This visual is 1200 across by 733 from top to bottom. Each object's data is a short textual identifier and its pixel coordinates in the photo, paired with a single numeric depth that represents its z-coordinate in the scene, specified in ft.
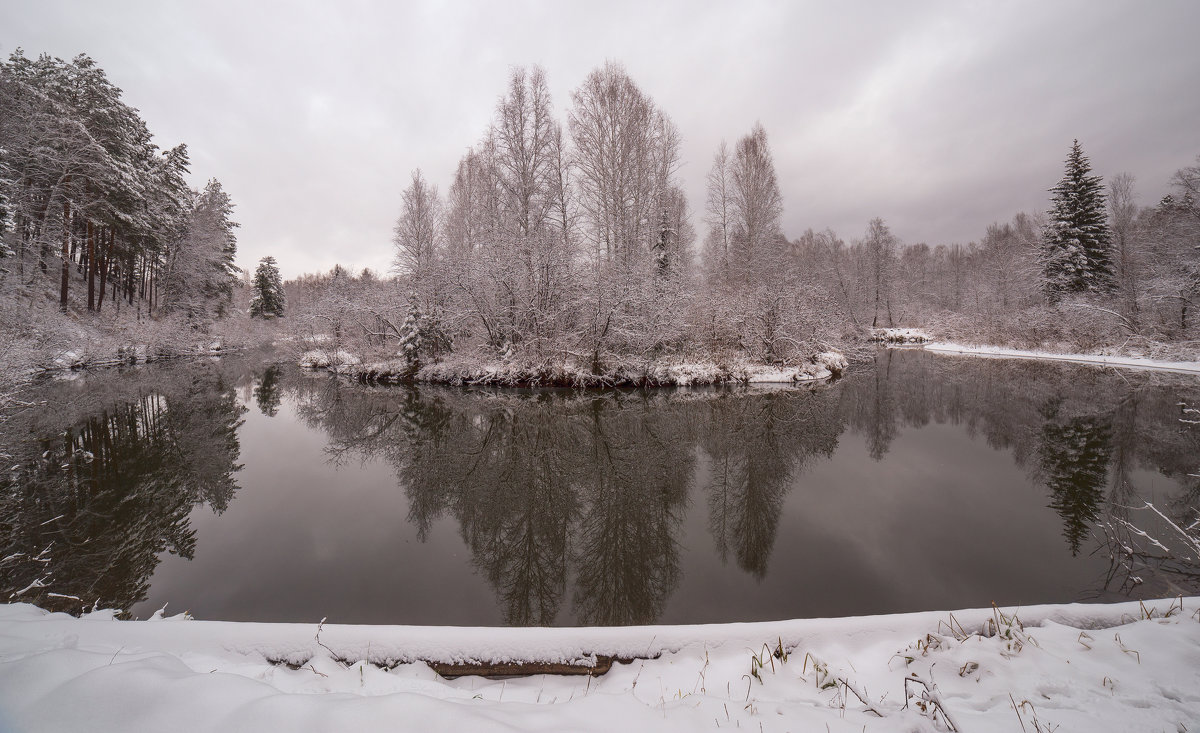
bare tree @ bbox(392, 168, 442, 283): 78.12
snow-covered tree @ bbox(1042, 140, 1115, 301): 81.92
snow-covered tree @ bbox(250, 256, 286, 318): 156.25
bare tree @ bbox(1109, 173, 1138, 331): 76.74
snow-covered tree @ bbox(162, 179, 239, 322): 94.79
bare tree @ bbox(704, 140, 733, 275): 84.12
